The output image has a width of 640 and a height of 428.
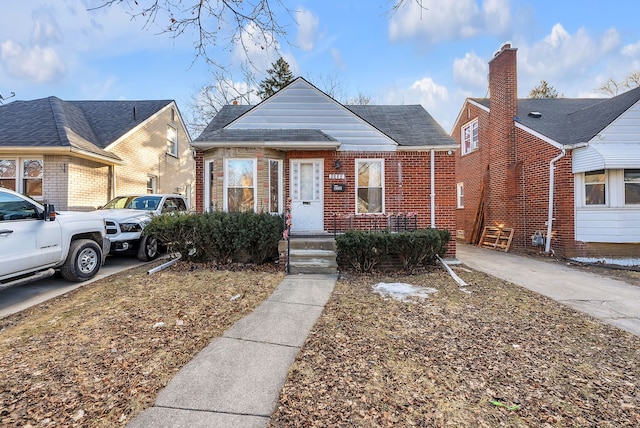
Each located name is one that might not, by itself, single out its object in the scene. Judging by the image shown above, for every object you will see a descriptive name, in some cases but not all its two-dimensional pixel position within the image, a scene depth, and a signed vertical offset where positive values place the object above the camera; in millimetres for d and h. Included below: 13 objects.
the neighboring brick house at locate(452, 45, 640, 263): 9000 +1377
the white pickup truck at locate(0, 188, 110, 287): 4898 -517
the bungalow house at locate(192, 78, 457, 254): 8930 +1254
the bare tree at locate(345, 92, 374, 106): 28969 +10911
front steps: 7145 -1040
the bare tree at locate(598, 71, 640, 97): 24812 +10855
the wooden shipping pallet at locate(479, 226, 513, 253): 11614 -1063
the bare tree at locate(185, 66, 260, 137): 26500 +10016
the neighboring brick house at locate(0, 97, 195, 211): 10062 +2441
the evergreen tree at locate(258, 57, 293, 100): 28469 +12975
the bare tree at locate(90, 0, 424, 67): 3816 +2483
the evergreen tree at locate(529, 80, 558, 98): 28719 +11549
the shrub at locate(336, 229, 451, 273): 6973 -833
